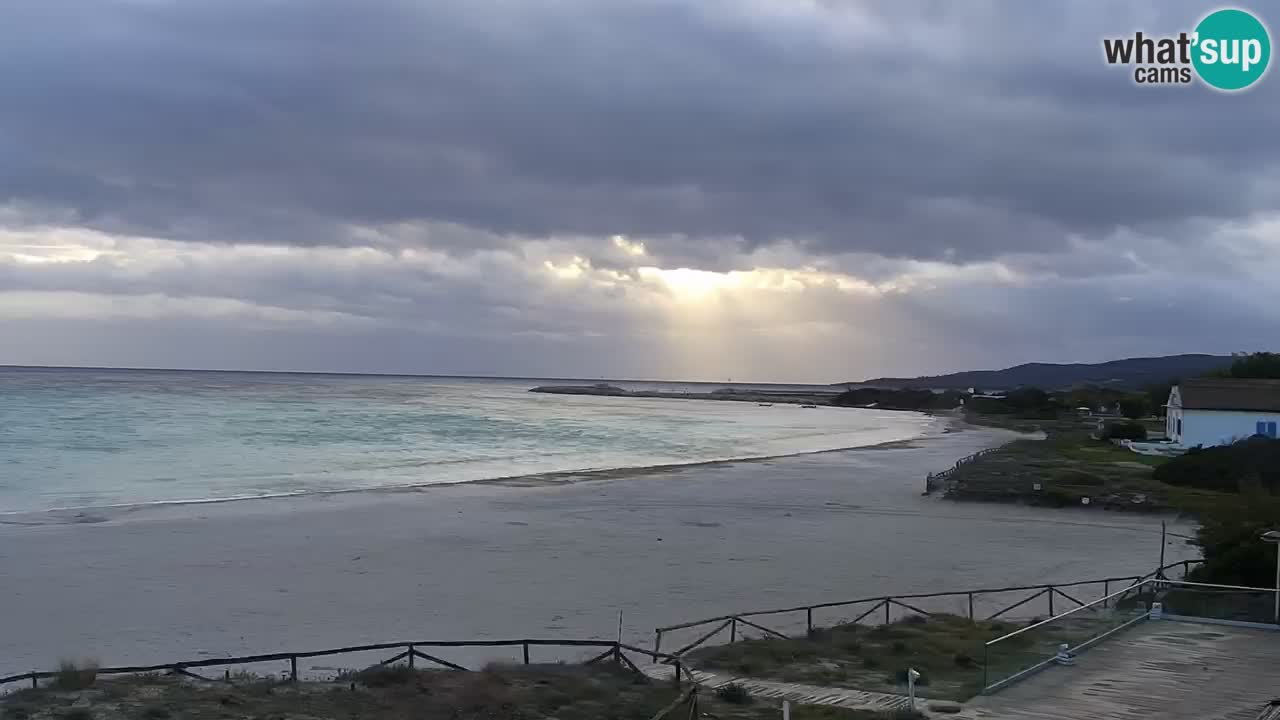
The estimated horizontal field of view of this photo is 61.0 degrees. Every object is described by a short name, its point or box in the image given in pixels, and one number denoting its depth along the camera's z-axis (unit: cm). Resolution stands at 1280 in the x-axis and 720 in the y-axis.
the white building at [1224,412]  5850
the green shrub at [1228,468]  4553
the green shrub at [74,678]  1474
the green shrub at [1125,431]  7475
